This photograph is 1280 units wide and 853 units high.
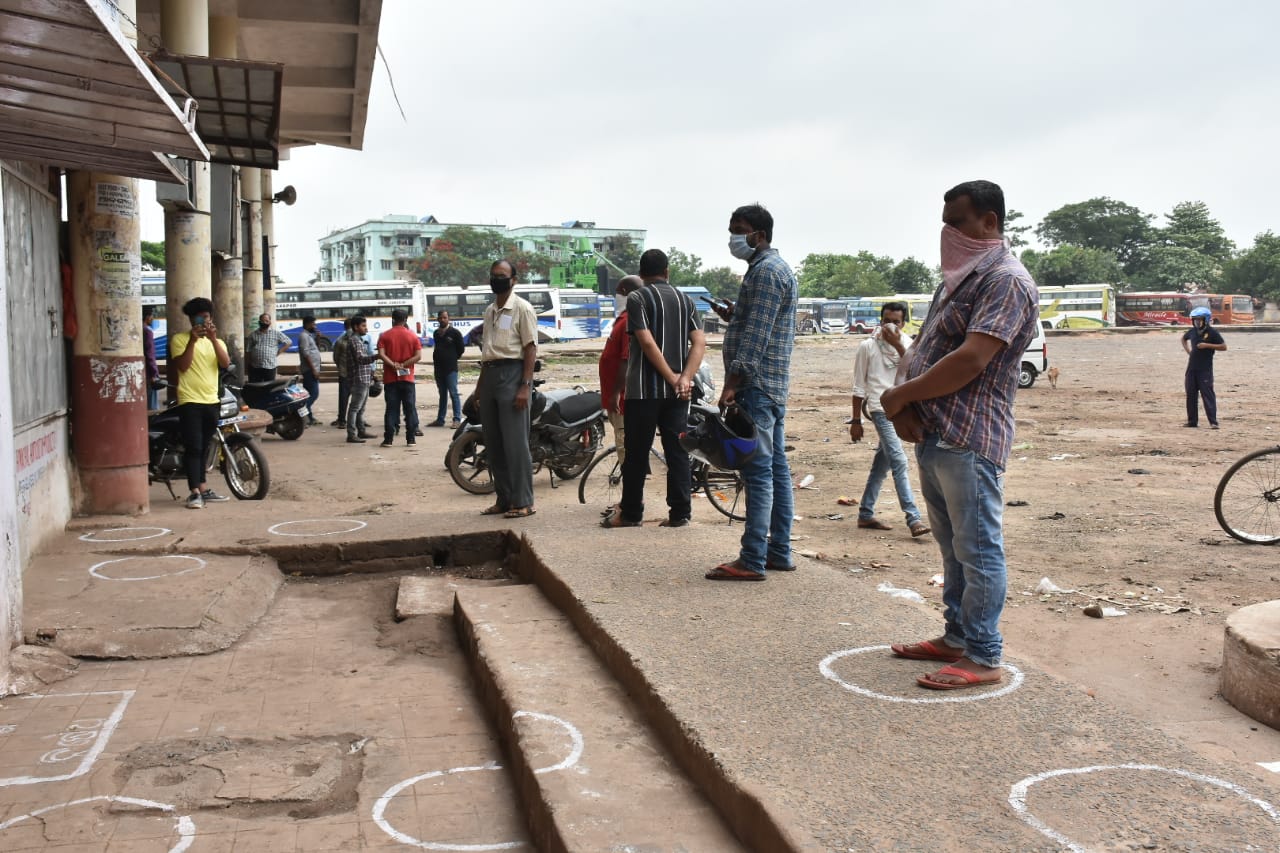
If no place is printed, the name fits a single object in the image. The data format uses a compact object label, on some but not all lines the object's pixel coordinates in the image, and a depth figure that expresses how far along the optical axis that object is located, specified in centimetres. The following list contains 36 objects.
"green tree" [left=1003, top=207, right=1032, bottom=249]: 9314
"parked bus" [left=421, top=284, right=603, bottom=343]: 4744
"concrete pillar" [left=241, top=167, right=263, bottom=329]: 1725
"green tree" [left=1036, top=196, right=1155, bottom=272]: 9256
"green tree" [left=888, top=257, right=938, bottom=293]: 9112
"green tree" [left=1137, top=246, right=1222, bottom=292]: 7919
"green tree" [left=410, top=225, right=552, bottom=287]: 8525
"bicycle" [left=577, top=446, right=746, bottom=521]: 854
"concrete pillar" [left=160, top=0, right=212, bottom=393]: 1001
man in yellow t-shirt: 806
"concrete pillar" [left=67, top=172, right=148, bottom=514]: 736
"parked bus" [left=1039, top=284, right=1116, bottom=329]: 5838
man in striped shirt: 606
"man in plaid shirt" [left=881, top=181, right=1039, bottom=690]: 338
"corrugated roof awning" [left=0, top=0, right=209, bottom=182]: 401
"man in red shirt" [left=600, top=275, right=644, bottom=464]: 792
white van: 2284
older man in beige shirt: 702
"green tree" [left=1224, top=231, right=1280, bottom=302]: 7438
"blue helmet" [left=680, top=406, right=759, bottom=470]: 494
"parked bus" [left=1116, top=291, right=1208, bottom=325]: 5975
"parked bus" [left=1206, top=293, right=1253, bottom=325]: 6219
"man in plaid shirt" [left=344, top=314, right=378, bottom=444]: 1395
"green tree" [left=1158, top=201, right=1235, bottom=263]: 8706
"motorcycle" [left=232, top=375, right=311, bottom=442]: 1287
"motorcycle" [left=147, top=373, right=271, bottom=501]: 853
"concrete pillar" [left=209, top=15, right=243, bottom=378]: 1365
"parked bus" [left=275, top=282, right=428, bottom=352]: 4306
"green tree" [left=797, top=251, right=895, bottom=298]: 8956
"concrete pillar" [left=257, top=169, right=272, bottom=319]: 1994
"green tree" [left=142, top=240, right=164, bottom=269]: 6044
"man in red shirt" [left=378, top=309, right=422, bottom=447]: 1320
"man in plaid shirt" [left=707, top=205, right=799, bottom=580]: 494
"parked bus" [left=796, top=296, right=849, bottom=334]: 6825
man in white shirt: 775
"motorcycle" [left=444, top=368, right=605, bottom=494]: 955
